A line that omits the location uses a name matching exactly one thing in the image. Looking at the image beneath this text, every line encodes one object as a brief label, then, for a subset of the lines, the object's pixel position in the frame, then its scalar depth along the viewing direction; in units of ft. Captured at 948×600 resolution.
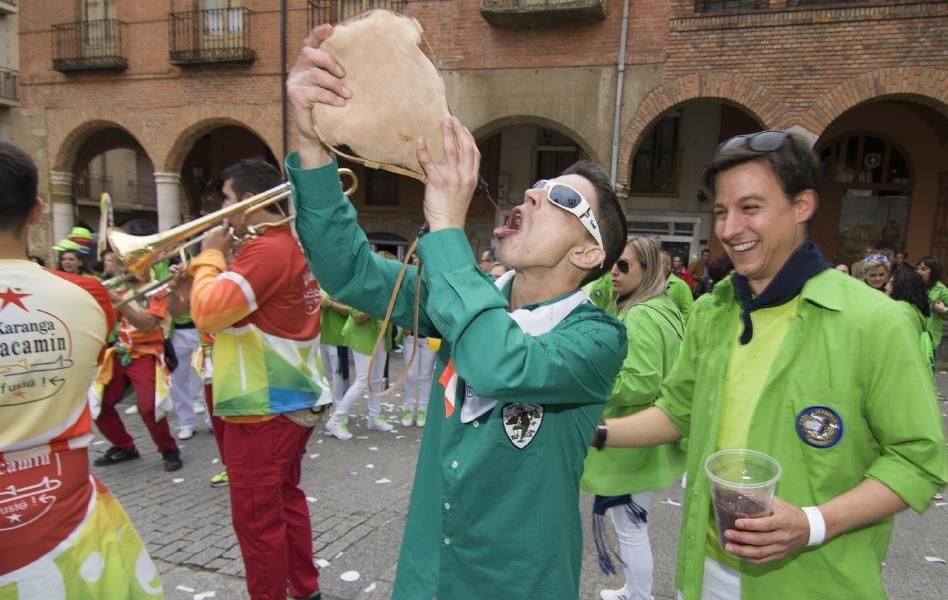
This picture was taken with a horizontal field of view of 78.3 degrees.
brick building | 33.86
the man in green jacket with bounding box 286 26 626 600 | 4.43
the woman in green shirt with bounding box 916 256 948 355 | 28.14
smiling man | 4.98
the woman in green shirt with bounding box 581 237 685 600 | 9.90
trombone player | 9.16
